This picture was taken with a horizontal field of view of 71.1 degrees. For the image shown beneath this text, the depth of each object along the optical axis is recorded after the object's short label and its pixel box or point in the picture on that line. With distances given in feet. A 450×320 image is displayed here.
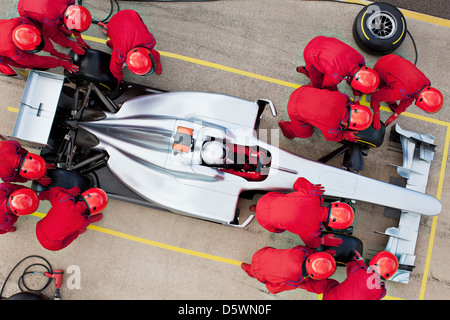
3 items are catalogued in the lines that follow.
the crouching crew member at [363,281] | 12.11
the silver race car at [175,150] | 12.64
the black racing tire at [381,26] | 15.06
